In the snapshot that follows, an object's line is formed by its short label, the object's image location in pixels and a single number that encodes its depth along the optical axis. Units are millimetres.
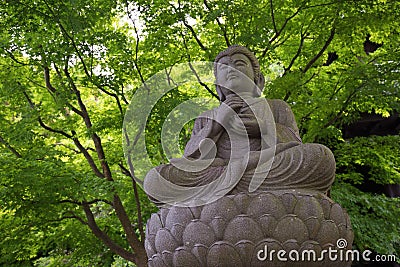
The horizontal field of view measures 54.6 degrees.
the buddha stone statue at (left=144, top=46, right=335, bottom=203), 2715
